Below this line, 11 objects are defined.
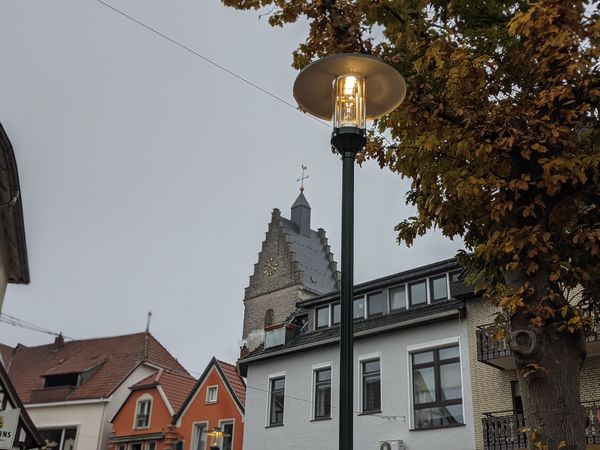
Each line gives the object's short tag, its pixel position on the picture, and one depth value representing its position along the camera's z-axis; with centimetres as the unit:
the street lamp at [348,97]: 530
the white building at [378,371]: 1955
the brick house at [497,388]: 1655
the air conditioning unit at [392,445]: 1962
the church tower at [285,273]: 6203
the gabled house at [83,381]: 3538
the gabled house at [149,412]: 3152
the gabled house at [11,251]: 1001
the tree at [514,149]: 652
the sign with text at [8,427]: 1458
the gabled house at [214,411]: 2755
